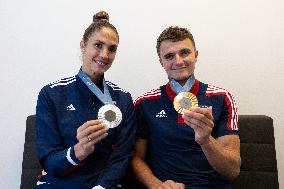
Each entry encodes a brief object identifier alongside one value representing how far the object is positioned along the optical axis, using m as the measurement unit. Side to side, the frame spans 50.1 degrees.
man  1.57
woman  1.43
